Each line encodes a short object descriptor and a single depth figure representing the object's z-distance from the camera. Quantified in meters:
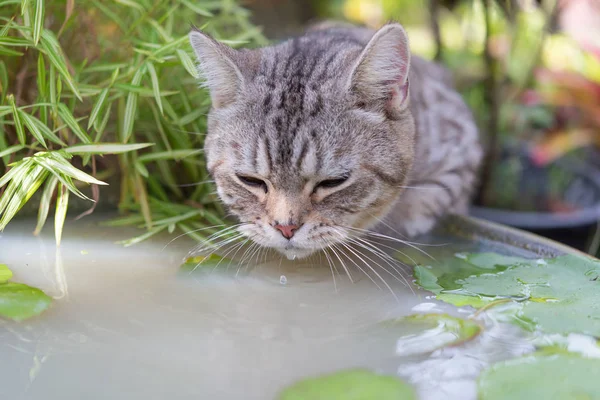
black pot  0.73
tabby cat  0.49
